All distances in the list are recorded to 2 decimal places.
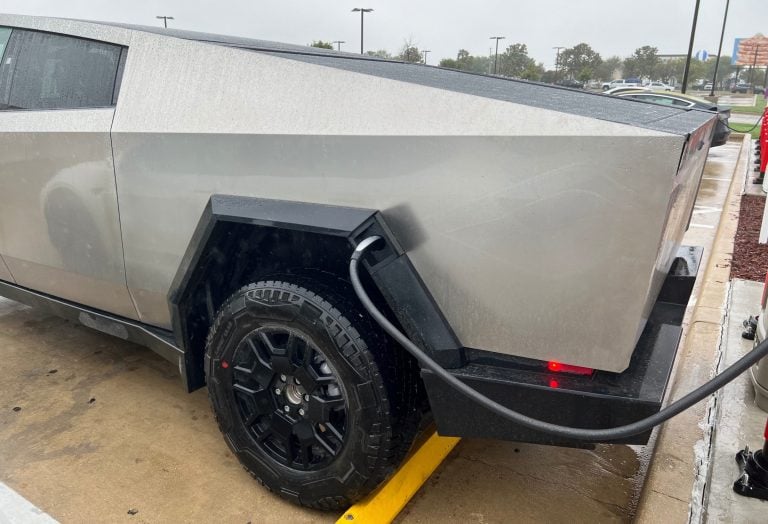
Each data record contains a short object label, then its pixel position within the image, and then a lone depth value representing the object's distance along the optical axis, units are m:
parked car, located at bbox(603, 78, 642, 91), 66.78
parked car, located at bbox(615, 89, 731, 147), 13.70
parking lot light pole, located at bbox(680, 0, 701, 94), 25.43
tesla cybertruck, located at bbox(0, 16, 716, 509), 1.64
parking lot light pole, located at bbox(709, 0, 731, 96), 39.57
